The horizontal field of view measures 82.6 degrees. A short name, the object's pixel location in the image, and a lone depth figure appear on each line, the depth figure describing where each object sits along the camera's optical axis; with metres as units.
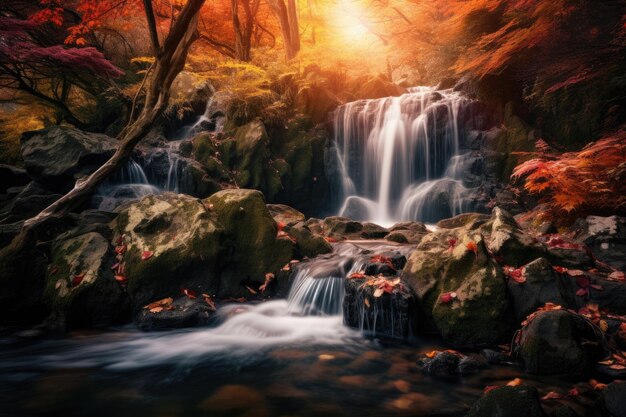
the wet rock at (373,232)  9.50
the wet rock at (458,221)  9.07
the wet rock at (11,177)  11.54
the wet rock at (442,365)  3.80
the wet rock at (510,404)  2.40
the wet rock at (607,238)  5.30
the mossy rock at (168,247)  5.88
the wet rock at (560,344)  3.62
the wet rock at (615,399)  2.71
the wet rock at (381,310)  4.88
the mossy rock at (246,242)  6.63
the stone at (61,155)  10.32
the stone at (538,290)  4.36
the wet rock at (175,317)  5.34
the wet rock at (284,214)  9.55
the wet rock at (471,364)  3.80
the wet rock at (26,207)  8.24
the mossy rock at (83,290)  5.27
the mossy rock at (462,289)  4.38
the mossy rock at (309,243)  7.38
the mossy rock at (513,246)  5.04
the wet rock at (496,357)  3.97
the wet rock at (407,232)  8.57
